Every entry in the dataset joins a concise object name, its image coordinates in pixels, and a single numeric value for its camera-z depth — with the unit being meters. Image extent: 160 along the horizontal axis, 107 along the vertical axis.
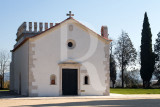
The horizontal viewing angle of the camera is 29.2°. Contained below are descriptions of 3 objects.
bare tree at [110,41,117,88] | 56.28
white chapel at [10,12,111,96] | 26.59
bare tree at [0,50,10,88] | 55.25
